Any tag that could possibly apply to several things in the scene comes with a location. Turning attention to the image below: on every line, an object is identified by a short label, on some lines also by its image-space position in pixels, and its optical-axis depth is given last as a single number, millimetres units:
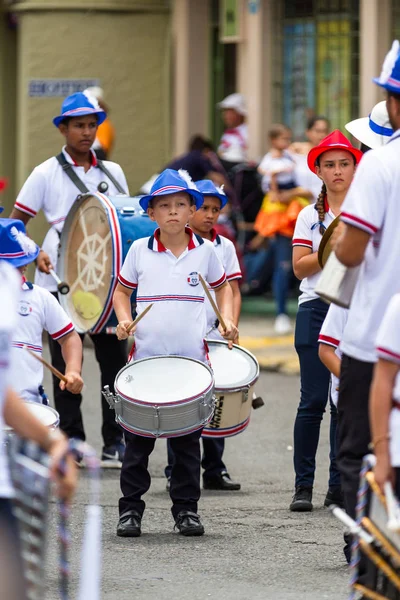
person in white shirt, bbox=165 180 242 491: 16047
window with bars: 30500
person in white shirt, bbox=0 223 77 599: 8039
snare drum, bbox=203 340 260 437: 14930
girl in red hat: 14008
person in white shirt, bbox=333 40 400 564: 9406
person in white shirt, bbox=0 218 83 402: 11828
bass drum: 16203
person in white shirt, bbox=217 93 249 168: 30203
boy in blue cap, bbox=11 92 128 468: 17078
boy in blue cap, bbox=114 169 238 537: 13633
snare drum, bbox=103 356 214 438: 13039
